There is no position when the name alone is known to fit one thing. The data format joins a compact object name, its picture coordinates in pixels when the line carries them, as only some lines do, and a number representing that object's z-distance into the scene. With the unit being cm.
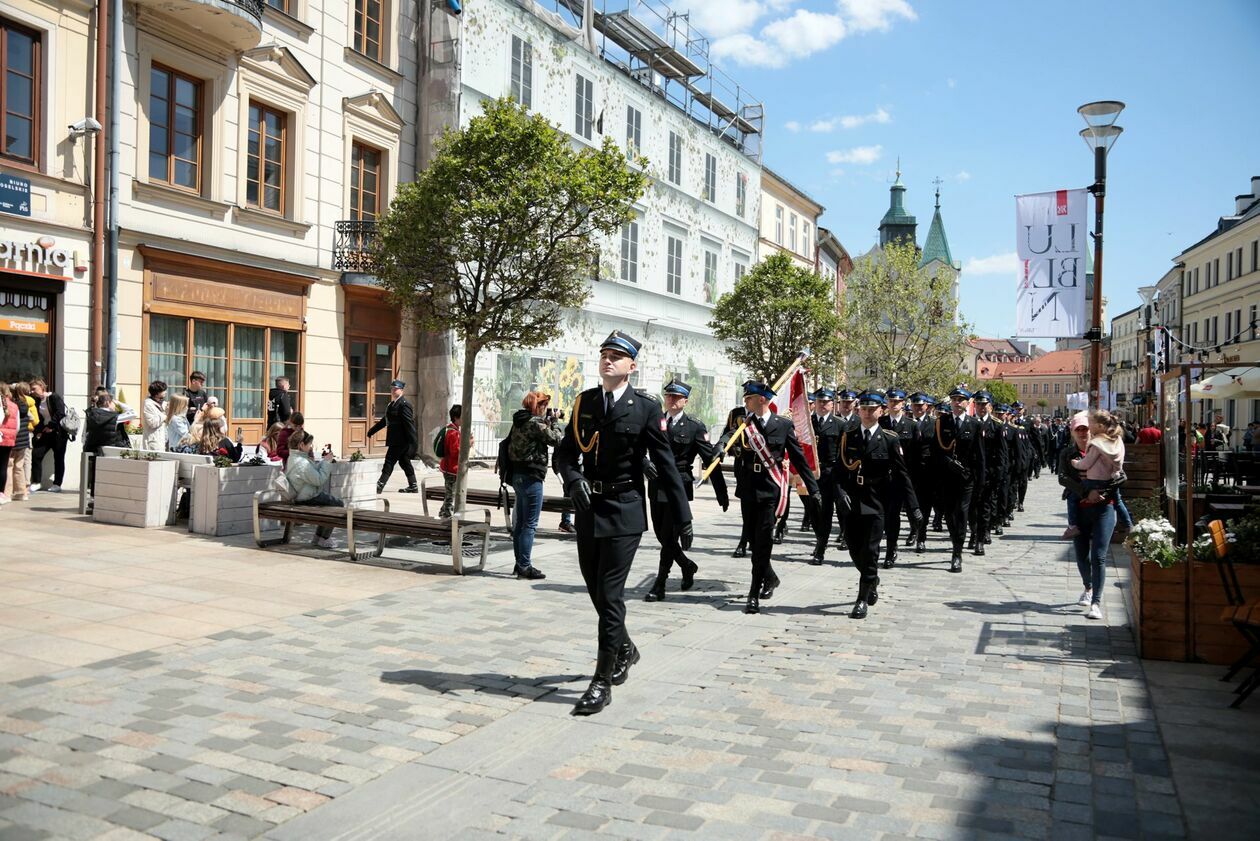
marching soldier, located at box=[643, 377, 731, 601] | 905
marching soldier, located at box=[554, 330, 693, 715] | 574
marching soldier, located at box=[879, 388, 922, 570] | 1117
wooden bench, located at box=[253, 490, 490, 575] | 951
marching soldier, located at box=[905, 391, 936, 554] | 1261
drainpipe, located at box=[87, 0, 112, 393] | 1496
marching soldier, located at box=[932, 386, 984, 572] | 1198
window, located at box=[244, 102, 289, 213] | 1814
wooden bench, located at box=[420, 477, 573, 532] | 1172
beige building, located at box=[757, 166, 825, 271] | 4134
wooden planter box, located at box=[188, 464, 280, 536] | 1113
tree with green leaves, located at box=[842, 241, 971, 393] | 3350
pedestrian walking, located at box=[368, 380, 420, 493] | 1617
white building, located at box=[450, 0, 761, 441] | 2341
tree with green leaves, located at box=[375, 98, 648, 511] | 1127
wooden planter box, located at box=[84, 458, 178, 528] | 1144
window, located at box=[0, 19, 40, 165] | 1400
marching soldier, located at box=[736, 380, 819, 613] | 839
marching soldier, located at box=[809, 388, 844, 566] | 1138
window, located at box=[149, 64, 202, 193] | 1625
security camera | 1416
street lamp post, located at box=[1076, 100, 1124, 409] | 1272
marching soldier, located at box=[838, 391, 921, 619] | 836
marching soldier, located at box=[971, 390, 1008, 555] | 1266
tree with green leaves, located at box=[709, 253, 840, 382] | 2583
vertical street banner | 1243
